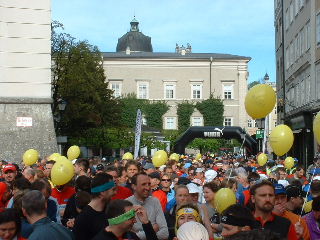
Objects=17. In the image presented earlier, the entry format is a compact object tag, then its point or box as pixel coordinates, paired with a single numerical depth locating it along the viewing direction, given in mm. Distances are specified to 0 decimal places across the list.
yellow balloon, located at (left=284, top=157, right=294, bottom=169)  12899
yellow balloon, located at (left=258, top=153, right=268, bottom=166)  13386
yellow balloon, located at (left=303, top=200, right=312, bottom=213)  5888
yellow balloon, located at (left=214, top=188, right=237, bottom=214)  5622
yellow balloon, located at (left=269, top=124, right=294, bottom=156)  8331
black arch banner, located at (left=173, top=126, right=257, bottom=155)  22396
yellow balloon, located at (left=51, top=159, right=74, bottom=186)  7055
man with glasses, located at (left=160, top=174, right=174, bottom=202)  7180
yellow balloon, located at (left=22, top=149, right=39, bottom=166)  12705
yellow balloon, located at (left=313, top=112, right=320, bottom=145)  6608
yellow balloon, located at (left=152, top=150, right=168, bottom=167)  12705
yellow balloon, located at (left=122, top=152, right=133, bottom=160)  13591
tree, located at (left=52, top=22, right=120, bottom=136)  33390
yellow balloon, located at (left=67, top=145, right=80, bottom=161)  13374
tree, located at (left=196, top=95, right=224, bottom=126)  54267
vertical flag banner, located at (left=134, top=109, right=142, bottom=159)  14224
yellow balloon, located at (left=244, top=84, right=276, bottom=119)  7186
